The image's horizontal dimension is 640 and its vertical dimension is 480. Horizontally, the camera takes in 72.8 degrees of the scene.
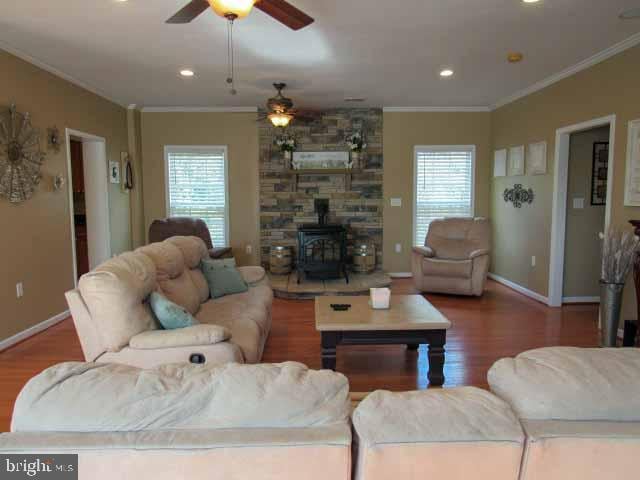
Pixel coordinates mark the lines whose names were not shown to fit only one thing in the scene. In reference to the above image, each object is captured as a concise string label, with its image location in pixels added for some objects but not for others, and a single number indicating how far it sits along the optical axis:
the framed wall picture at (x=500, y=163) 6.04
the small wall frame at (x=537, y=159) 5.05
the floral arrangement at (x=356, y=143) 6.24
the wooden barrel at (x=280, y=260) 6.20
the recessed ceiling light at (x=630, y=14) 3.03
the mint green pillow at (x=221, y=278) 3.63
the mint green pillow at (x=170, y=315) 2.37
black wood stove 5.86
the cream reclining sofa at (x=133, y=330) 2.16
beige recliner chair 5.23
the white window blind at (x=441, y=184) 6.55
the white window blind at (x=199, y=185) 6.39
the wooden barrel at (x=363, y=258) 6.32
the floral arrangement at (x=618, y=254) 3.41
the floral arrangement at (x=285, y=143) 6.18
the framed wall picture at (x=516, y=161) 5.57
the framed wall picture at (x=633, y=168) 3.63
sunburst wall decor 3.62
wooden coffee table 2.76
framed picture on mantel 6.42
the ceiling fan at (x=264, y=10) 1.99
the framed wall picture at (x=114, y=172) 5.57
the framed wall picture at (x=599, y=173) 4.82
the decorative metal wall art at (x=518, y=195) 5.42
